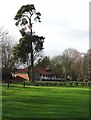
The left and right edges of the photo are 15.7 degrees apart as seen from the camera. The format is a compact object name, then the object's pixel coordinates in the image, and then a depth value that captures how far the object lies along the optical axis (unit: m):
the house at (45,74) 113.52
